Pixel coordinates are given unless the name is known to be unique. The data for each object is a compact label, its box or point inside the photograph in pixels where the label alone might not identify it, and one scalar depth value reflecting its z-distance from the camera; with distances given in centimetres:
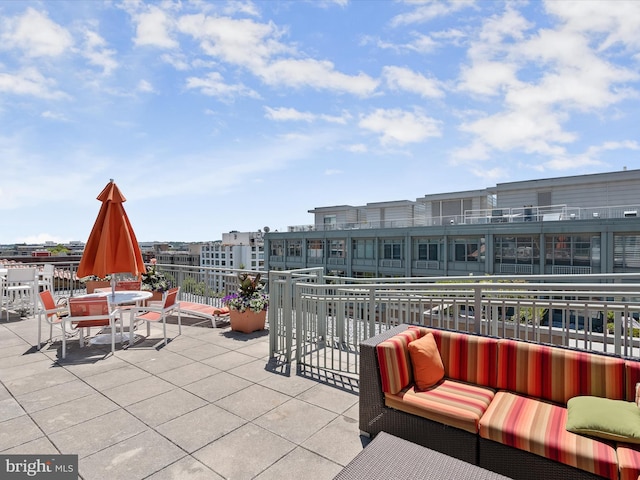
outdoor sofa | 200
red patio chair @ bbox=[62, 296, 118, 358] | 509
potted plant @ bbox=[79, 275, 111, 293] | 873
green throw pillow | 200
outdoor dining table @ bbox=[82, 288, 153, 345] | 557
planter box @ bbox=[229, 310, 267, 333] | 618
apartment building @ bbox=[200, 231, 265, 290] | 8325
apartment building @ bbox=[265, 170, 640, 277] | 1969
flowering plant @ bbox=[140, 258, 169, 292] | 821
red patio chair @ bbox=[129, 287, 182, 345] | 567
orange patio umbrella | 558
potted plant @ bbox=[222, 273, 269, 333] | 618
